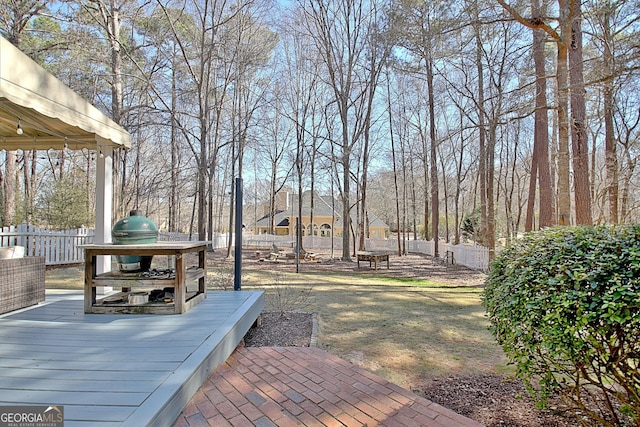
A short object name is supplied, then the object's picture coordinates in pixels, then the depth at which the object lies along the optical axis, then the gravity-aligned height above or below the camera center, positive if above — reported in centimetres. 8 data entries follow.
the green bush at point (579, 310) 163 -46
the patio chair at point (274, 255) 1459 -142
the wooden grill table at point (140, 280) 313 -54
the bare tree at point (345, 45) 1397 +791
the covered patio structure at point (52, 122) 269 +121
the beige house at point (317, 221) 3234 +30
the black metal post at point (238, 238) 442 -19
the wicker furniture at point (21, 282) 328 -62
